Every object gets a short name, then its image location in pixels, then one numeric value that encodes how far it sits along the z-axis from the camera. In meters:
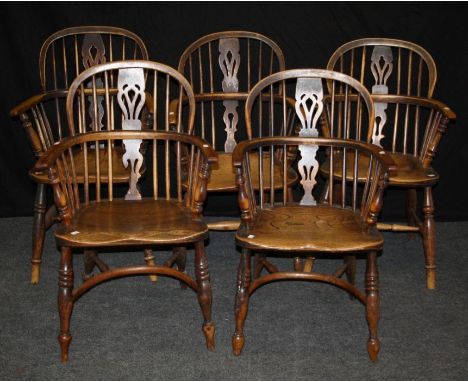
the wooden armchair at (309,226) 2.88
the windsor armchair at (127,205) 2.91
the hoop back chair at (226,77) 3.75
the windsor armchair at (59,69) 3.60
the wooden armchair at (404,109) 3.59
